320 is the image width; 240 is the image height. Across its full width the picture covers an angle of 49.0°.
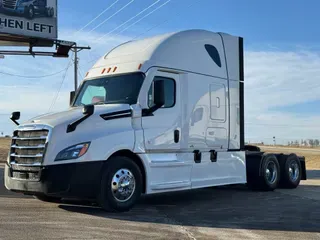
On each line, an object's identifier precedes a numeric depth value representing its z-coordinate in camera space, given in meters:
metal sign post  22.82
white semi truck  6.28
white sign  16.89
